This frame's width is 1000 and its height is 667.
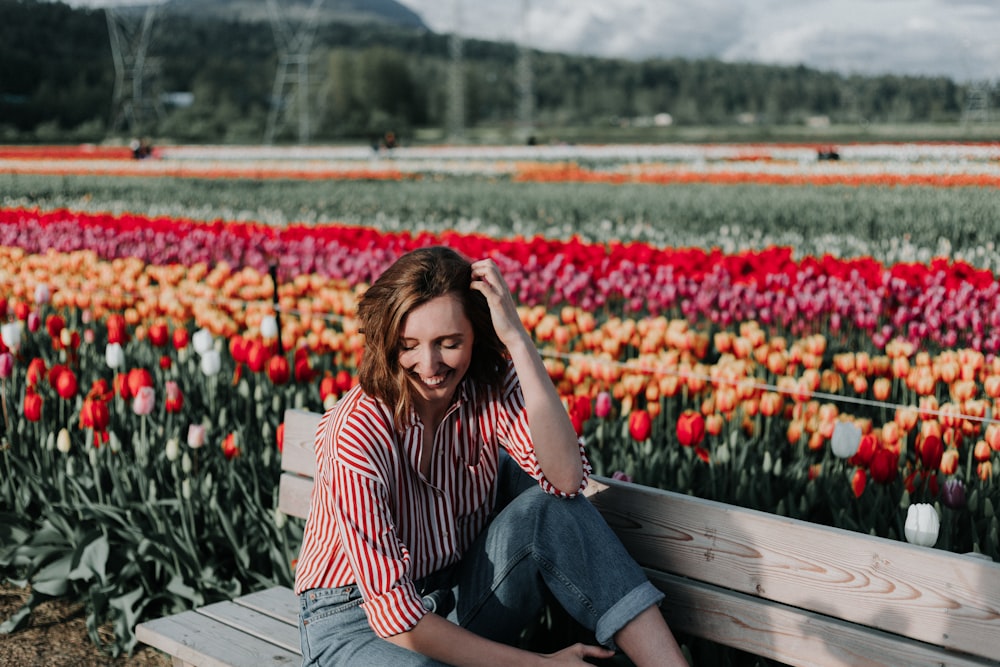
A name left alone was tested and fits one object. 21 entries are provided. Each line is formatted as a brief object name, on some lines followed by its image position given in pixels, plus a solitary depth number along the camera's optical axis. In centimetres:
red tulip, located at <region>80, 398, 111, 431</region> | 343
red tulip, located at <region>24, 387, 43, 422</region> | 357
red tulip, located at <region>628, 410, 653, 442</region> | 313
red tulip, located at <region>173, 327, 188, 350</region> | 431
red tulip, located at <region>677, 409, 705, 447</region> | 302
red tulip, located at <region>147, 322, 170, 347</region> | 440
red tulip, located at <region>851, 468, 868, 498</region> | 284
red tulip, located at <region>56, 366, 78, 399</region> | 367
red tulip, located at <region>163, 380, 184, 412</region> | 362
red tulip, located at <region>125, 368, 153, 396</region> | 355
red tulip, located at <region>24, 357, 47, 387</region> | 386
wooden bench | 176
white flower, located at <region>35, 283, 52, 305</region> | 500
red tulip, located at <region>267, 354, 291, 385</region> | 386
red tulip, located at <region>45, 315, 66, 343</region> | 450
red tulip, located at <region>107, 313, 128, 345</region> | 429
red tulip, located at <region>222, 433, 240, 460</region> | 333
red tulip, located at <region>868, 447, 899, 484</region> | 282
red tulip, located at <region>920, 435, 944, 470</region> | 288
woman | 194
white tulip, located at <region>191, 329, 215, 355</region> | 398
